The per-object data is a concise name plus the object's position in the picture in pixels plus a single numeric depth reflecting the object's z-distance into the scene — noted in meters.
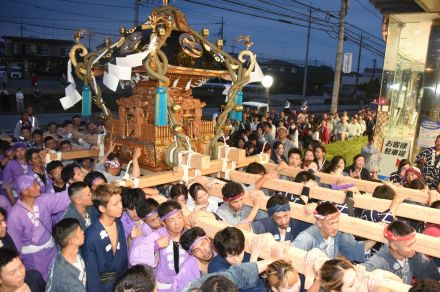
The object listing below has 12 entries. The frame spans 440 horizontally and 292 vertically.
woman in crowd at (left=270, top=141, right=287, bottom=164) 7.46
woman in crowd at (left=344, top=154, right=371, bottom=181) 6.33
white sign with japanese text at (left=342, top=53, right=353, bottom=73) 18.52
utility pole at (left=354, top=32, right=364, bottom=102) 30.84
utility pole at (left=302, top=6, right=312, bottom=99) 29.74
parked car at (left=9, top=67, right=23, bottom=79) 36.38
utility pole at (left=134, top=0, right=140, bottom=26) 21.15
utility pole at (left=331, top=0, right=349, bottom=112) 15.61
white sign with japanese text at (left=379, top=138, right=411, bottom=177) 9.42
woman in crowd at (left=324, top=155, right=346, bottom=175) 5.75
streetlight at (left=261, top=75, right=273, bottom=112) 9.99
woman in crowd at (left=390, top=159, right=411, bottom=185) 6.19
